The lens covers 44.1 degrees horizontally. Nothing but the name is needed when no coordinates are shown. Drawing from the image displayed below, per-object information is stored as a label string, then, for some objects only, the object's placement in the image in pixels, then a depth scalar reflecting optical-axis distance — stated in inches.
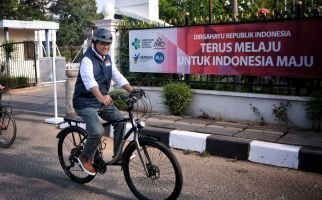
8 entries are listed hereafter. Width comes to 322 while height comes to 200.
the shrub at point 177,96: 302.2
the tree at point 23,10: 1041.5
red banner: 255.4
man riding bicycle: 170.1
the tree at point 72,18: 1606.8
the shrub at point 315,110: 241.1
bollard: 329.4
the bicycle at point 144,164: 156.9
